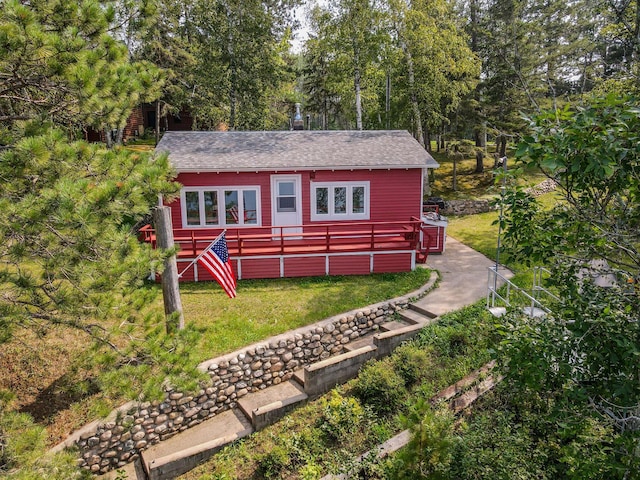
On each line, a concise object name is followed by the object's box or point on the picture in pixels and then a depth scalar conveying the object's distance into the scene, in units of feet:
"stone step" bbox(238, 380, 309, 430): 26.71
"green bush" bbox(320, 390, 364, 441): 24.80
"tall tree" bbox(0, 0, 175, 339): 13.29
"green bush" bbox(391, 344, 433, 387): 27.66
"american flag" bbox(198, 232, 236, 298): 29.71
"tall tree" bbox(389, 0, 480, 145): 66.80
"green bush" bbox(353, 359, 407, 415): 26.16
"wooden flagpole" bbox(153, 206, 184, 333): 27.89
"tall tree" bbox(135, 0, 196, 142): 75.64
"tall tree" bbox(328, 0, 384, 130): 65.31
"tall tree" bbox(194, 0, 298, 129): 69.21
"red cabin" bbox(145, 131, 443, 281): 41.04
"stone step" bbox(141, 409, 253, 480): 23.57
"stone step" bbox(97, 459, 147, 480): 23.40
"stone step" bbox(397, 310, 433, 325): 33.54
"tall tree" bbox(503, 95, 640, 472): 10.46
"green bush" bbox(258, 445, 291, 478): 22.93
